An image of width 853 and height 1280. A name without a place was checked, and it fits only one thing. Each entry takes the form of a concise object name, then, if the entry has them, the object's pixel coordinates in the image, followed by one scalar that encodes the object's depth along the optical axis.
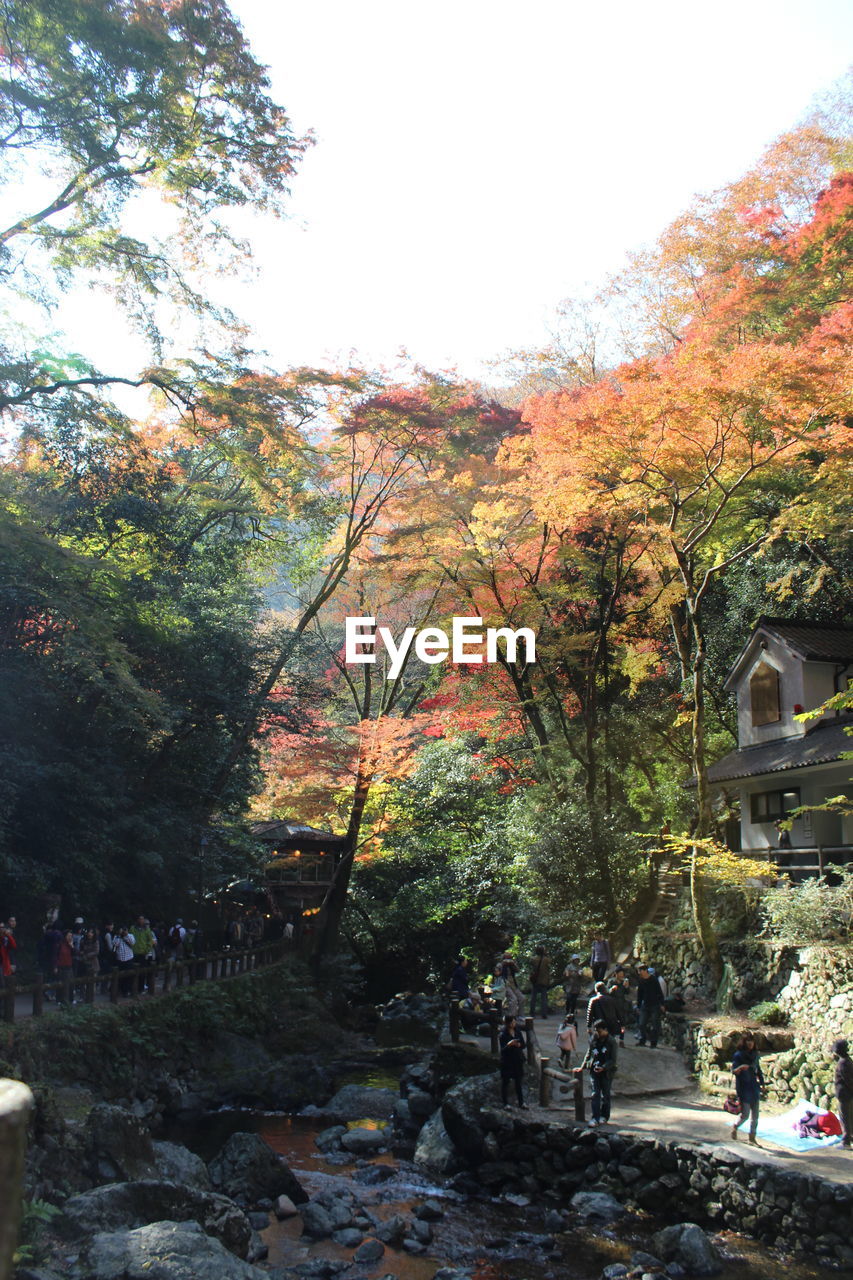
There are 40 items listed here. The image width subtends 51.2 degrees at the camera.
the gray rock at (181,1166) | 11.28
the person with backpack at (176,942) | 19.39
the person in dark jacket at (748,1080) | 11.57
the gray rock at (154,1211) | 8.17
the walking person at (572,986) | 17.27
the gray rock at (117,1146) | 9.95
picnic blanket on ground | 11.43
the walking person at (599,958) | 19.14
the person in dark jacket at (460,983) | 17.95
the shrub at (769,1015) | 15.26
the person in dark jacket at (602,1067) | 12.68
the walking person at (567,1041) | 14.98
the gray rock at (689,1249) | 9.70
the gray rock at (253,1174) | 11.99
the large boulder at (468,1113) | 13.20
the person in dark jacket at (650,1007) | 16.73
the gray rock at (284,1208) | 11.66
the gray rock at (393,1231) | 10.80
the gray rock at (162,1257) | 6.89
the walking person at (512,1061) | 13.66
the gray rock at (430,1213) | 11.55
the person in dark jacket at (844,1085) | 11.14
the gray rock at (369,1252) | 10.32
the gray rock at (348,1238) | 10.80
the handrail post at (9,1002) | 12.55
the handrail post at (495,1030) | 16.20
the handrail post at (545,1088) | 13.90
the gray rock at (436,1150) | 13.29
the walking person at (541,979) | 19.56
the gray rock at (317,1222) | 11.07
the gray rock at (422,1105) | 15.26
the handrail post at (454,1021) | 16.73
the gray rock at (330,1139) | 14.55
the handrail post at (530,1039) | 14.70
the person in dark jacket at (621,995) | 15.28
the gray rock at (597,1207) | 11.46
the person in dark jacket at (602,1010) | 13.86
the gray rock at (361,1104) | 16.39
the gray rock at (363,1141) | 14.44
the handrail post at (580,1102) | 13.02
